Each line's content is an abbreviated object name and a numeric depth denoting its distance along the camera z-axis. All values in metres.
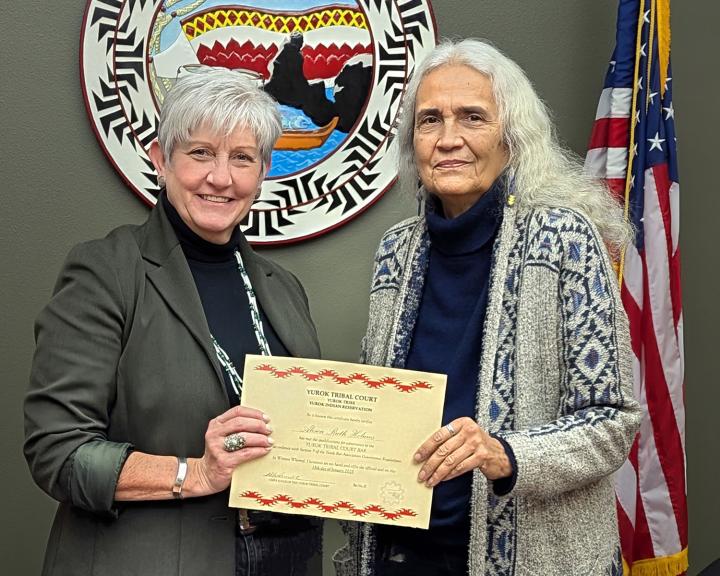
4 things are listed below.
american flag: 2.67
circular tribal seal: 2.88
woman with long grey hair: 1.62
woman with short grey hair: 1.57
